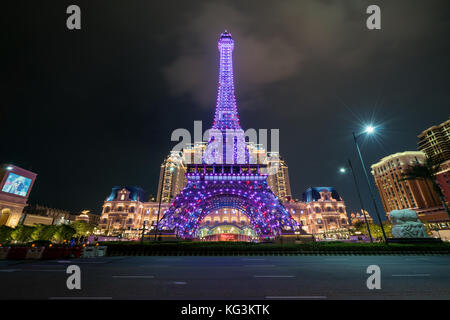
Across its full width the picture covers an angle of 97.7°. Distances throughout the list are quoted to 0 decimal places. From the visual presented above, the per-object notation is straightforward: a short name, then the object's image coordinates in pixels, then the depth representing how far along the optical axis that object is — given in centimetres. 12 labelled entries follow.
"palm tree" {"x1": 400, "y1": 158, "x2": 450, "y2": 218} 3503
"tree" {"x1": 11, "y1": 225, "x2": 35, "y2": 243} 3497
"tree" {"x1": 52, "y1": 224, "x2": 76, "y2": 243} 3525
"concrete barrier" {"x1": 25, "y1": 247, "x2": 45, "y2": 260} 1759
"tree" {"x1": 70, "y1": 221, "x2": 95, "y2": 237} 5491
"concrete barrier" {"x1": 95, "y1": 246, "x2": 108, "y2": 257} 2067
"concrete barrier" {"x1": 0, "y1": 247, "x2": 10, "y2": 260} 1809
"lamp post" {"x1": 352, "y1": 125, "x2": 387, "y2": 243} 2038
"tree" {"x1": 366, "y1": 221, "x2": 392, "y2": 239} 4472
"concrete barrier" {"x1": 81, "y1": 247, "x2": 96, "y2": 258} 1989
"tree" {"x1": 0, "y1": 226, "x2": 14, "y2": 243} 3199
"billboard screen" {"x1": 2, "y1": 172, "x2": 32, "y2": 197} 4953
